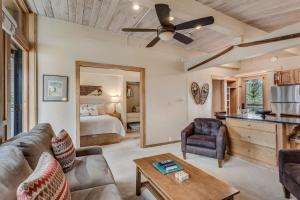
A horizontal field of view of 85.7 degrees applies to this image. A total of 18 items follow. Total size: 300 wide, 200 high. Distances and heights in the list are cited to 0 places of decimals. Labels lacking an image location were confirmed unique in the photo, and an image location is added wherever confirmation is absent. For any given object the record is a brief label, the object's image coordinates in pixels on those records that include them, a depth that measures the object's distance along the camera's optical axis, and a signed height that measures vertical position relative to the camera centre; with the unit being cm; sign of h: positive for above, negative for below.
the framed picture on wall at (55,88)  340 +28
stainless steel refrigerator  457 +1
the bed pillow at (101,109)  651 -34
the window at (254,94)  600 +21
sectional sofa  101 -51
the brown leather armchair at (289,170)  178 -82
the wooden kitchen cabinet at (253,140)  288 -79
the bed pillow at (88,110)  591 -34
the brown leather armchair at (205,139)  304 -79
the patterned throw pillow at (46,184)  81 -47
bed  443 -85
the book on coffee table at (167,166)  189 -80
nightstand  688 -58
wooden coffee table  143 -84
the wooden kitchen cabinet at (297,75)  470 +72
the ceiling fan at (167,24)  198 +105
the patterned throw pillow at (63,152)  185 -60
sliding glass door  284 +19
